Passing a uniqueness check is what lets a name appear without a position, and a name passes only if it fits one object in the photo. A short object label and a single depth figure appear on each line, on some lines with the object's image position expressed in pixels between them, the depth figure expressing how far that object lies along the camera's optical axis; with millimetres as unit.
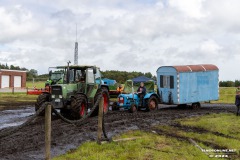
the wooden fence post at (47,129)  7126
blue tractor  18312
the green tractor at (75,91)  14420
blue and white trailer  20141
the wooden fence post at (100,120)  9320
